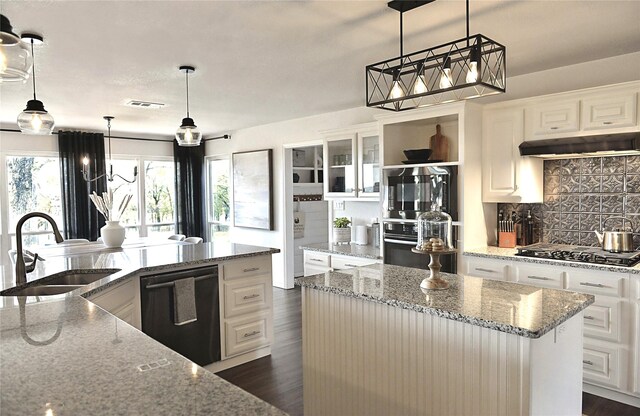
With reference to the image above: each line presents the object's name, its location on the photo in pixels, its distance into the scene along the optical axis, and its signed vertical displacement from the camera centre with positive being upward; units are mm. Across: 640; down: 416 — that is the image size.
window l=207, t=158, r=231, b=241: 7781 -86
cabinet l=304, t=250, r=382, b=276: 4486 -717
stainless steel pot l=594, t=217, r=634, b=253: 3303 -384
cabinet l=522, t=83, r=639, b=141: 3094 +549
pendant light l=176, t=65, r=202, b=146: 3824 +520
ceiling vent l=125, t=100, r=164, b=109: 4820 +991
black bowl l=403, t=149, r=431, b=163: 4105 +333
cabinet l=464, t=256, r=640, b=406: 2904 -908
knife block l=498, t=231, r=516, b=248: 3900 -430
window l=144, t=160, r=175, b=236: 7668 -20
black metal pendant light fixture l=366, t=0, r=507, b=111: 1962 +535
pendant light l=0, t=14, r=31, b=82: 1513 +514
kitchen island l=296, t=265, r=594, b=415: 1816 -713
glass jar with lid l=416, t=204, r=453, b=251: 2391 -199
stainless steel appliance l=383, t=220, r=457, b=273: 3858 -514
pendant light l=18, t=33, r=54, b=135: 2867 +496
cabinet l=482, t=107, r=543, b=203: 3688 +213
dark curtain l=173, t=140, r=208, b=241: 7777 +60
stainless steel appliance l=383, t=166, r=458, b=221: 3805 +2
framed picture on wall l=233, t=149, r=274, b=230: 6590 +65
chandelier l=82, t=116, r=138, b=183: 6338 +339
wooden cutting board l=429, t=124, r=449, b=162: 4266 +411
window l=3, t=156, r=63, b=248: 6324 +59
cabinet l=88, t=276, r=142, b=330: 2562 -638
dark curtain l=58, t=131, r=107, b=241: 6535 +207
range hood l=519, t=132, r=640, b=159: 3072 +304
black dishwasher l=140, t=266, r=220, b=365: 3104 -872
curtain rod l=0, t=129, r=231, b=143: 7264 +931
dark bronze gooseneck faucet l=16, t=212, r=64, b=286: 2416 -289
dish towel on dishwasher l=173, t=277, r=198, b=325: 3213 -765
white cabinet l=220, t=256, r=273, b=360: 3582 -923
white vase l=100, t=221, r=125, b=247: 4426 -376
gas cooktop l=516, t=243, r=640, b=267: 3018 -474
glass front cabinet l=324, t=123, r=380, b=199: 4652 +318
